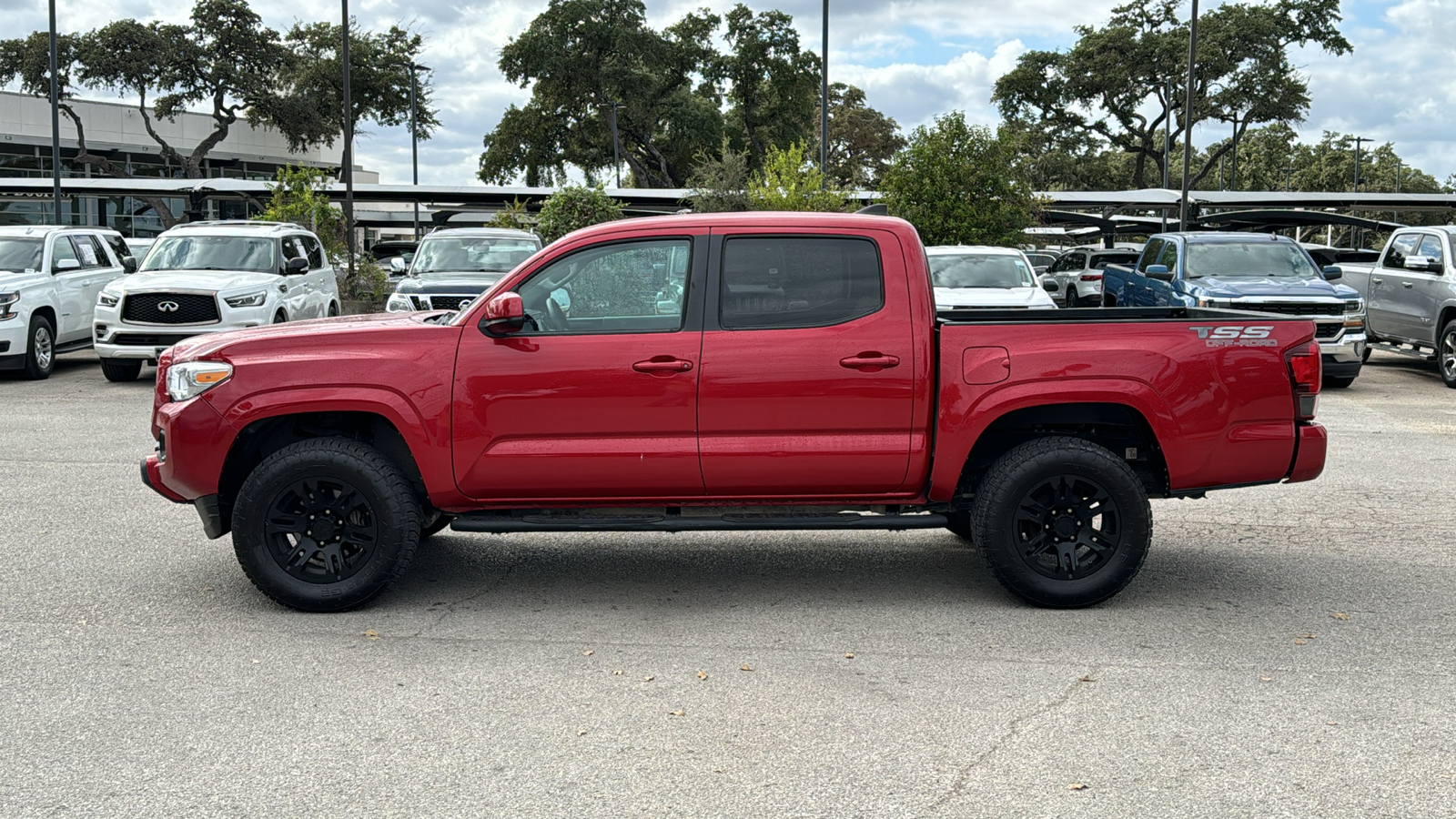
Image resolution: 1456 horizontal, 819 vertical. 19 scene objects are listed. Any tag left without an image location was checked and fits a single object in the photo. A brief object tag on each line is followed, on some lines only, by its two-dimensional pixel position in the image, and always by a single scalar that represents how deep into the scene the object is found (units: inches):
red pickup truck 235.9
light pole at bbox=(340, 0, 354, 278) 1098.0
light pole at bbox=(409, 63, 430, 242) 1943.8
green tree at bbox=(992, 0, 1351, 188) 2094.0
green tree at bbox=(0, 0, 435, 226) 2042.3
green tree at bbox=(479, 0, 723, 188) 2202.3
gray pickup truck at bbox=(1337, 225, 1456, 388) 641.6
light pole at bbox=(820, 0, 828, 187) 1136.3
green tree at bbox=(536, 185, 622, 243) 1083.3
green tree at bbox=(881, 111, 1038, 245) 991.6
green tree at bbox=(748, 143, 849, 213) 1034.1
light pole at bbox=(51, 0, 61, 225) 1119.0
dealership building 2347.4
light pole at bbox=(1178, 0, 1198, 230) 1181.7
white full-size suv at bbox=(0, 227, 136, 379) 628.1
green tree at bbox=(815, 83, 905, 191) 3029.0
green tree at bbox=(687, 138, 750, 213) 1114.7
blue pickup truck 603.2
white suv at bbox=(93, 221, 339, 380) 604.7
